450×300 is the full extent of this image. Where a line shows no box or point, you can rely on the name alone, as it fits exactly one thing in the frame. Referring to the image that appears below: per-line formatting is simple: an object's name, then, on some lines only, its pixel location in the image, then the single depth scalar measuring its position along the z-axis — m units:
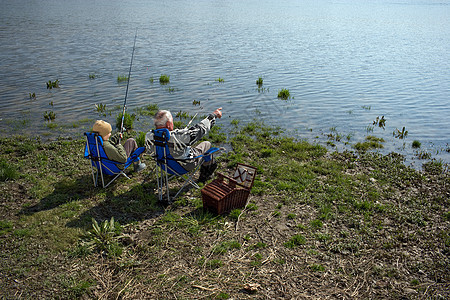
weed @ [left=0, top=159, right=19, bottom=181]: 7.84
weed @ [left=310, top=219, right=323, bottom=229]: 6.75
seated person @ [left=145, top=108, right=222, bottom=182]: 7.15
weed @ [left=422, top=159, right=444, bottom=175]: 9.48
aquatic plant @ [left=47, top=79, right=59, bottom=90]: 16.44
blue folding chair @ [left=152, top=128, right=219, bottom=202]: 6.95
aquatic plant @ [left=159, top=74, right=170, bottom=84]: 18.05
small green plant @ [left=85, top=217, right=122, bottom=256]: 5.84
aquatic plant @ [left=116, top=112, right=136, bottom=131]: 11.96
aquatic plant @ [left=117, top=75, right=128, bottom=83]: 18.06
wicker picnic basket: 6.87
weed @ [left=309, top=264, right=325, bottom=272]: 5.62
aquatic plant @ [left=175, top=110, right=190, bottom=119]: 13.31
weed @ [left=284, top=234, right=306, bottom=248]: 6.19
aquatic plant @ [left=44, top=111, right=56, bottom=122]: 12.66
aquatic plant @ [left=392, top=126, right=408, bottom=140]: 12.16
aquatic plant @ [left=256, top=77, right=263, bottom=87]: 18.28
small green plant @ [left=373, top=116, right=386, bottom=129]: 13.26
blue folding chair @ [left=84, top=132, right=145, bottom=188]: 7.39
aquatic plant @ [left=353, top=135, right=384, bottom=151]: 11.03
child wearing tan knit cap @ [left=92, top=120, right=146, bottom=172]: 7.46
